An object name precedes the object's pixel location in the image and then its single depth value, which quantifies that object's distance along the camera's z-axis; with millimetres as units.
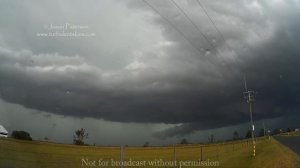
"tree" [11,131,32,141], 63502
